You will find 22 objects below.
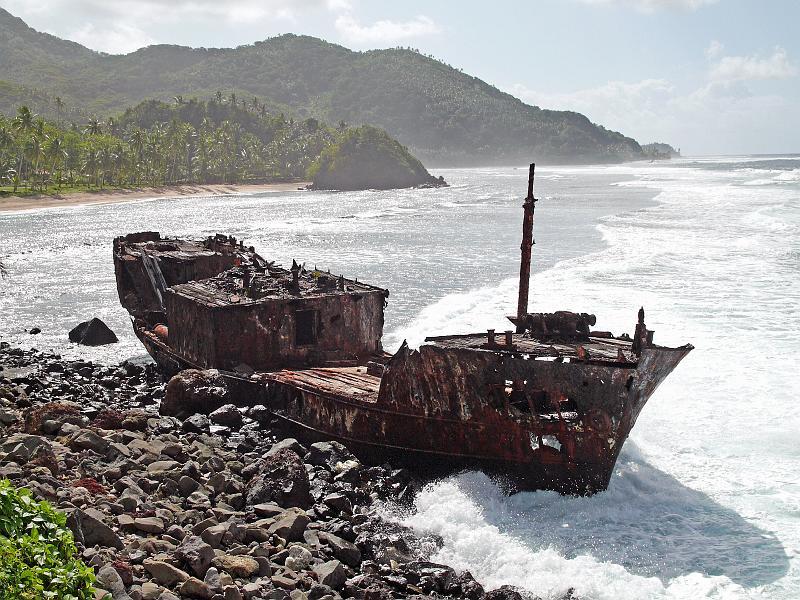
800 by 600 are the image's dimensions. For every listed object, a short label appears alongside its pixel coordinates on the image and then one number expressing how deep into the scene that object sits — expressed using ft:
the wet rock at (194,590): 28.91
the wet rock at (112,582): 26.07
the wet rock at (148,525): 32.91
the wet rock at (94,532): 29.96
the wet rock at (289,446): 45.57
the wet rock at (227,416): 52.16
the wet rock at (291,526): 35.88
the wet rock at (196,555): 30.58
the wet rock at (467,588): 34.19
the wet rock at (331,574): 32.76
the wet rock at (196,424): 50.96
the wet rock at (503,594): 33.71
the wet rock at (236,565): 31.24
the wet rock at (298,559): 33.19
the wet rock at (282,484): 39.91
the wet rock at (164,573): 29.14
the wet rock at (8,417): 47.96
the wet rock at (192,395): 53.93
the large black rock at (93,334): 84.79
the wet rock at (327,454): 46.91
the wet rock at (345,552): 35.68
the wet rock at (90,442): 42.14
